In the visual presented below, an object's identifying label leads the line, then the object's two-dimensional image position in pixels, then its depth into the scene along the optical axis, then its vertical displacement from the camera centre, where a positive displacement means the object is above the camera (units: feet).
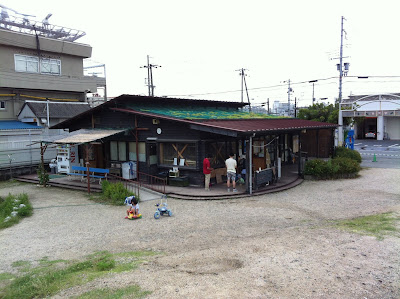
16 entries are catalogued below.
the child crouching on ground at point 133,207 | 36.71 -7.86
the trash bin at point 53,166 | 68.13 -5.76
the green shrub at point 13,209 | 37.52 -8.66
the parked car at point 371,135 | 156.55 -1.66
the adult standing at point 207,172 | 47.53 -5.30
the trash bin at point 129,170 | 56.08 -5.67
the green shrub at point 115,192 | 45.06 -7.72
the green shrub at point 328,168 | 57.88 -6.27
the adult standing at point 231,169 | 47.37 -4.96
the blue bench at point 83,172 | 50.67 -6.04
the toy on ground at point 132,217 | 36.76 -8.85
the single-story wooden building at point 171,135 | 49.78 +0.02
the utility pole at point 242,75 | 157.69 +27.68
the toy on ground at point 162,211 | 36.42 -8.35
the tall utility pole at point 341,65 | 112.47 +22.66
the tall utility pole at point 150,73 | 128.47 +23.98
